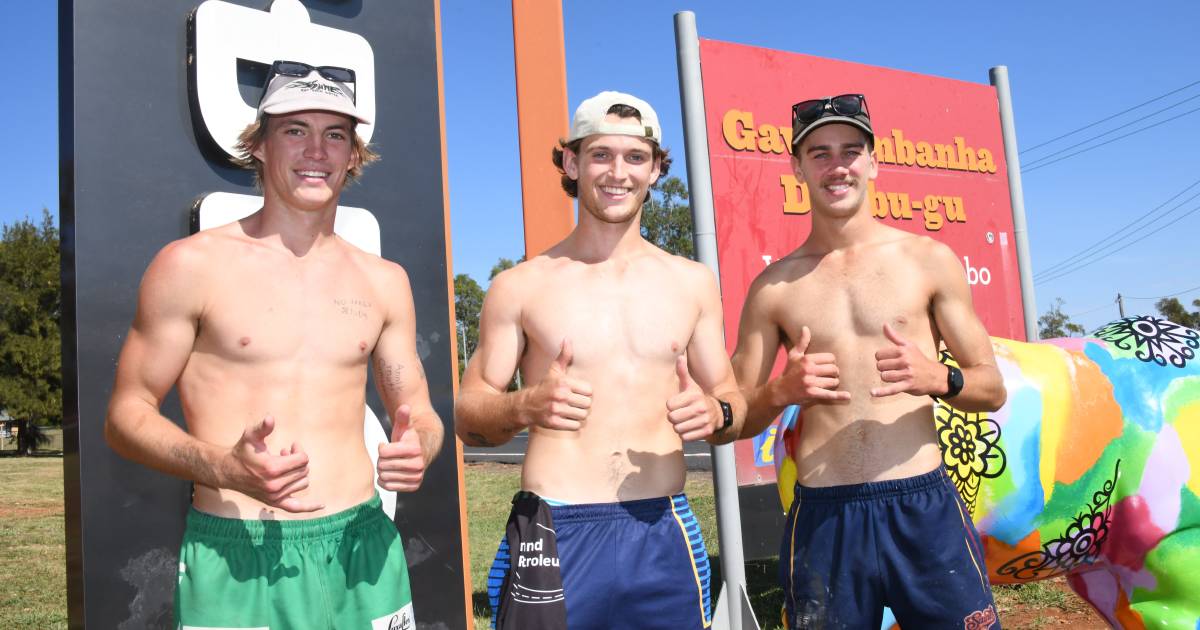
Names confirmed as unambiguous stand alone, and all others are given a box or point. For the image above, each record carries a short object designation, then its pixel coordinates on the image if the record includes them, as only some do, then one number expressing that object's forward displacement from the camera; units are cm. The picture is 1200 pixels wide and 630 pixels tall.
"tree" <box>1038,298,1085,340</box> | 5475
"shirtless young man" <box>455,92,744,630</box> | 262
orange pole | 475
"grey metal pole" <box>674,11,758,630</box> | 487
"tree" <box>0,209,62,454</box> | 2989
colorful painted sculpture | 390
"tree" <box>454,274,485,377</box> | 6122
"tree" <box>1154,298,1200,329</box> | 4122
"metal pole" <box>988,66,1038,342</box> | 705
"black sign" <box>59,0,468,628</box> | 344
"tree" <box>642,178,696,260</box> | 4466
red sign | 553
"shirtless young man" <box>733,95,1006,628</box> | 284
